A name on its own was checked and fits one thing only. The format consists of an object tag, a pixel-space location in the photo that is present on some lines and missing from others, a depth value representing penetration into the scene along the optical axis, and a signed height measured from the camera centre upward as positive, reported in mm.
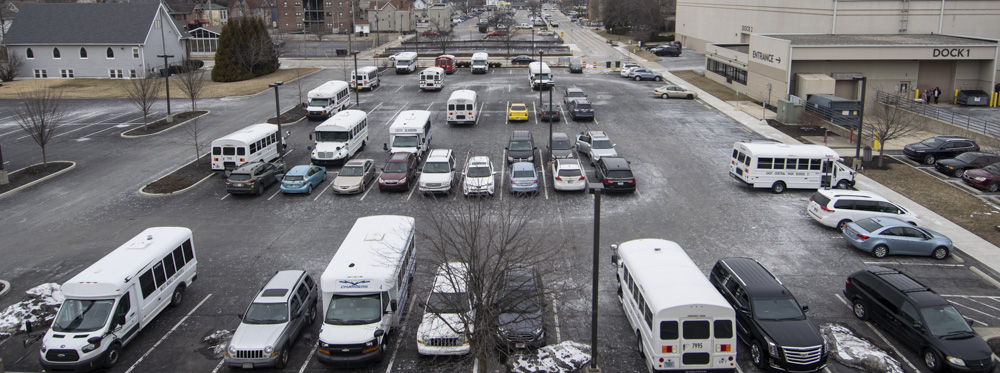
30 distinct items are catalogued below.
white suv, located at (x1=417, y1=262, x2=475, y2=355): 15219 -6446
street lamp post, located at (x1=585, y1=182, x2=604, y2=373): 14555 -4798
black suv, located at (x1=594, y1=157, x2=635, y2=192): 29766 -5450
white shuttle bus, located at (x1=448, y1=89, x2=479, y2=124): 43156 -3673
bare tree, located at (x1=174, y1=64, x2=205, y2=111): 48281 -2569
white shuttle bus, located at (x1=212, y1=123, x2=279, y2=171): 32844 -4708
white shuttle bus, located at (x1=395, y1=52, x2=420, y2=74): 68688 -1191
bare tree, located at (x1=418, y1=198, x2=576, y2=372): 14312 -5347
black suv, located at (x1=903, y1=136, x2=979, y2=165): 35156 -5041
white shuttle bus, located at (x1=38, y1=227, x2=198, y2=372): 15896 -6311
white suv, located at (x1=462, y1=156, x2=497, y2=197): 28352 -5337
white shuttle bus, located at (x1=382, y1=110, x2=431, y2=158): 35031 -4375
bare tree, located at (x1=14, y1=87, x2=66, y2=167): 34562 -3637
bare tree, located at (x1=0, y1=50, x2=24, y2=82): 65438 -1533
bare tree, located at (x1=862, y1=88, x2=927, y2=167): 34344 -4088
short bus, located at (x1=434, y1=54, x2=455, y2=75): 69938 -1218
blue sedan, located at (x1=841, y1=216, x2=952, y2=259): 22922 -6329
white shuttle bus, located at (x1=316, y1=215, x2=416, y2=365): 15984 -6086
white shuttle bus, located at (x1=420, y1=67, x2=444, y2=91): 57344 -2325
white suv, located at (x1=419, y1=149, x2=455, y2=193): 29422 -5351
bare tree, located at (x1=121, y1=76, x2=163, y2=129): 43594 -2941
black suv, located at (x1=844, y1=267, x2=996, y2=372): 15781 -6648
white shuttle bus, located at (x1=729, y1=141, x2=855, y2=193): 29906 -5118
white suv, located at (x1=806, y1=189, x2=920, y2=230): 25219 -5824
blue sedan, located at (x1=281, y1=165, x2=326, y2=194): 30500 -5730
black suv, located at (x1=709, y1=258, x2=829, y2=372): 15555 -6470
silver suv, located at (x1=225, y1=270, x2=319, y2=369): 15992 -6645
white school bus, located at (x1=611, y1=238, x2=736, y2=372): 15133 -6086
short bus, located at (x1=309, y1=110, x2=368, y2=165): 34969 -4614
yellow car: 44625 -4017
